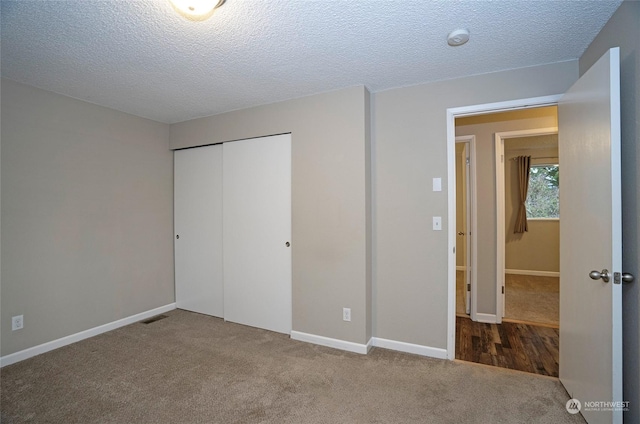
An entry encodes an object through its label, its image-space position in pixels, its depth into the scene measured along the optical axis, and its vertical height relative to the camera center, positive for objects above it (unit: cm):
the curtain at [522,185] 571 +47
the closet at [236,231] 306 -23
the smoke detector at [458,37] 179 +109
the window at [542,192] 588 +34
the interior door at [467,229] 353 -24
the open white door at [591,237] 147 -17
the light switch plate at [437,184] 251 +22
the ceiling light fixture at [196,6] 144 +103
